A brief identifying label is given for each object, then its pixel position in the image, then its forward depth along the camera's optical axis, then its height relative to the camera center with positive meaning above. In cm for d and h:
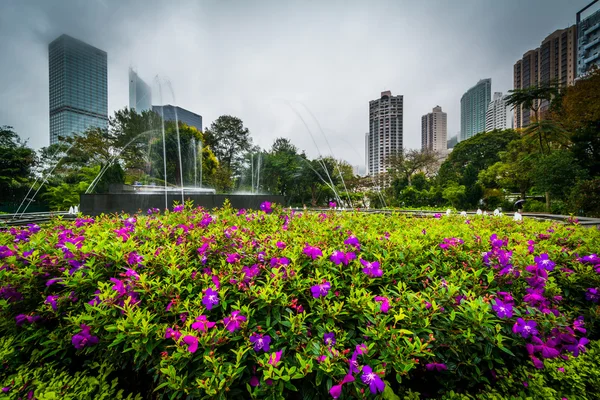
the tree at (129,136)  2317 +546
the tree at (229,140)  3428 +746
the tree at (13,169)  2103 +234
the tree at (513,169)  1803 +195
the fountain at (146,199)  854 -8
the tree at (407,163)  2956 +374
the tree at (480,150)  3059 +561
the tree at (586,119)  1348 +409
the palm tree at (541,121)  1694 +485
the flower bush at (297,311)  108 -57
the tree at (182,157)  2203 +376
